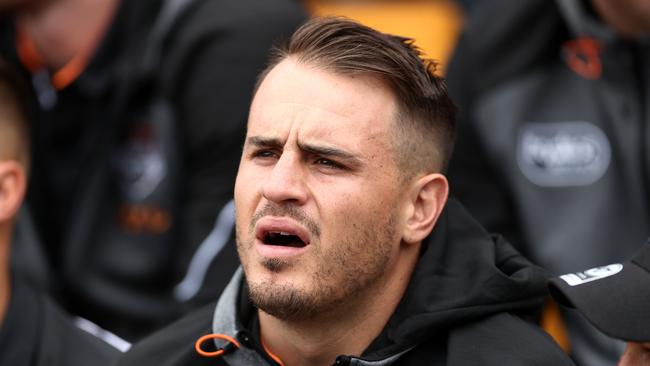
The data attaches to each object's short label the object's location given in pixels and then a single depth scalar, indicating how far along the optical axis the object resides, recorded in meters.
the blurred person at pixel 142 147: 8.69
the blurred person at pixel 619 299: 5.28
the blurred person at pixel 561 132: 7.91
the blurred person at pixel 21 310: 7.23
